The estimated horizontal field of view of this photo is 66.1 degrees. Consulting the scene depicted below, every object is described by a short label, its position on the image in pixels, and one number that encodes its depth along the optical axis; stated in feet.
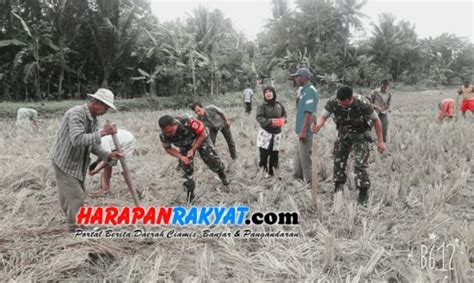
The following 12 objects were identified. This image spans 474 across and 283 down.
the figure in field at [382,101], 19.56
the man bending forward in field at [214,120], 18.16
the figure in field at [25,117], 24.91
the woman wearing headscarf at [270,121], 15.05
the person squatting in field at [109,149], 13.88
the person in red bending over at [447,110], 26.35
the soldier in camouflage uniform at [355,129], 11.96
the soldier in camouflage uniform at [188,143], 12.57
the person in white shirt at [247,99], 37.81
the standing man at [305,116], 13.50
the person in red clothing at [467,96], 26.94
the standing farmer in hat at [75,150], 9.58
